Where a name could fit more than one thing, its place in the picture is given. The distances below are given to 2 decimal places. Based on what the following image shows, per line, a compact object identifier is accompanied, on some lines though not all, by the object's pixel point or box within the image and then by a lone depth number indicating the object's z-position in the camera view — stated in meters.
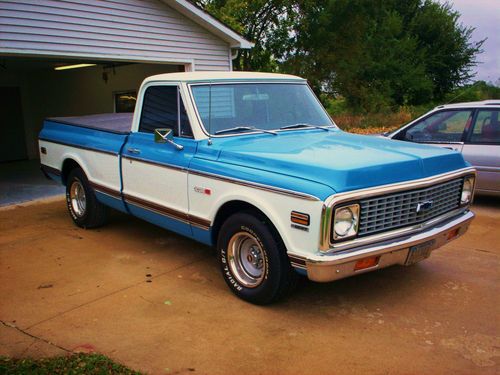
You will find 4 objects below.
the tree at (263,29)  20.50
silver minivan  6.90
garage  7.84
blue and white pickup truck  3.46
